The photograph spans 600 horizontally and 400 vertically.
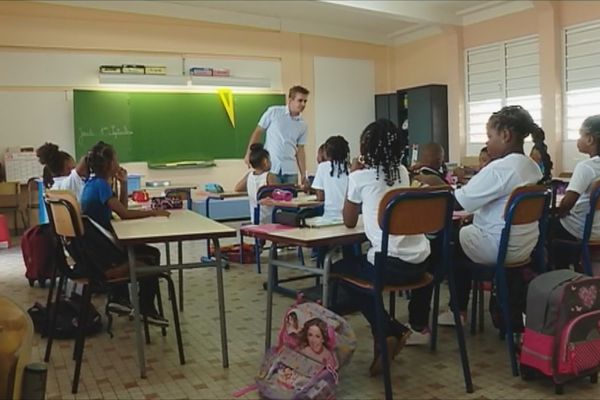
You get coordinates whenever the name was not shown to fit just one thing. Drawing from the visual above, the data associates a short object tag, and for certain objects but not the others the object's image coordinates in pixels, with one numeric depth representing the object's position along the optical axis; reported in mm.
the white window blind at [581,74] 7785
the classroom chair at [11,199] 7840
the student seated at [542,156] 4160
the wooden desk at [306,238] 2576
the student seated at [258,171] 5422
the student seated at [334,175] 4414
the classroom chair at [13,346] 1423
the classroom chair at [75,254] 2678
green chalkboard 8648
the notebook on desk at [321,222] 2895
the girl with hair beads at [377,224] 2604
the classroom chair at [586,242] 3346
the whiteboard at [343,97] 10484
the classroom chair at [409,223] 2359
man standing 5688
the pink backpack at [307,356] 2457
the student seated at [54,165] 4738
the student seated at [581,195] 3483
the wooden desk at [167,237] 2668
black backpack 3455
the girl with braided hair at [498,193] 2896
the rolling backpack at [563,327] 2504
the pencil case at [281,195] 4637
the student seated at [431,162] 4000
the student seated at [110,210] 3168
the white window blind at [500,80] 8625
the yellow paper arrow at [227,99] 9555
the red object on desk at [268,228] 2859
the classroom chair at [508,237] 2719
